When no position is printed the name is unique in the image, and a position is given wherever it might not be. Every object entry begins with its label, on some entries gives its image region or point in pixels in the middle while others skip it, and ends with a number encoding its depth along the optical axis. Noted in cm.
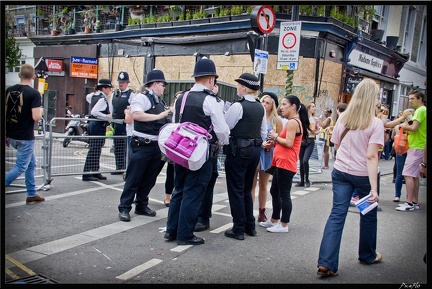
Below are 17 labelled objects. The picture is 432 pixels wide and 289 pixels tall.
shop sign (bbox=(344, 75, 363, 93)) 1675
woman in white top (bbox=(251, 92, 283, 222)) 608
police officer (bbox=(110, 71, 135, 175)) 887
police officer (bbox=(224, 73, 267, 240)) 526
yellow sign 1719
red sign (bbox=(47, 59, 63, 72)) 2050
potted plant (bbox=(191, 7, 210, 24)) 1627
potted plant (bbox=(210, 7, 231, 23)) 1557
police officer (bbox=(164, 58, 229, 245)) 492
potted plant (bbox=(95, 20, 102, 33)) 1997
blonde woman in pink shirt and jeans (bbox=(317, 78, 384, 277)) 425
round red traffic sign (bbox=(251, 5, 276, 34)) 1059
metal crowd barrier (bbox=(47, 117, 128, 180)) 790
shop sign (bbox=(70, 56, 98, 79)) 1945
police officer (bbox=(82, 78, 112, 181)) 865
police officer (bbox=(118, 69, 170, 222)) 583
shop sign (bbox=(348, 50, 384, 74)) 1747
